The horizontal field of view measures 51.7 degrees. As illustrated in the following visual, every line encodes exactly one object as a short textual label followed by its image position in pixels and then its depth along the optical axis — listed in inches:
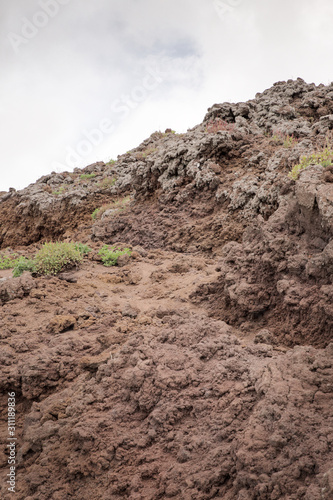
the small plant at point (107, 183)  561.6
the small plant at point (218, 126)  404.3
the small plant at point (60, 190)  599.6
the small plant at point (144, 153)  574.6
